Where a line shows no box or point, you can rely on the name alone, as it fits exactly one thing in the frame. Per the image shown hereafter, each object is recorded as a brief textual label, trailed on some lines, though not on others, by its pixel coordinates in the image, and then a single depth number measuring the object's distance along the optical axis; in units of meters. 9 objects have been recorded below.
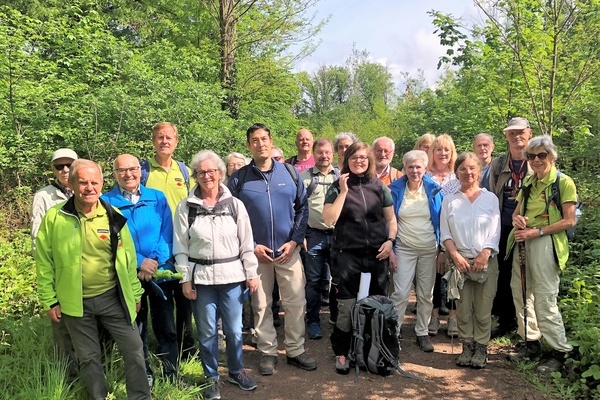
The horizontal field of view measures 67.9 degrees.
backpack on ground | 4.18
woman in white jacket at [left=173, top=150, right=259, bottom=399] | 3.71
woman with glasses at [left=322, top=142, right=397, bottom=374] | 4.32
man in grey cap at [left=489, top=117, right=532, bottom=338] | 4.78
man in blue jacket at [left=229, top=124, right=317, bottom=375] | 4.24
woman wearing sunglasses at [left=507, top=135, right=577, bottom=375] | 4.11
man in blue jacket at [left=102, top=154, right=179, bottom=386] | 3.69
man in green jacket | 3.17
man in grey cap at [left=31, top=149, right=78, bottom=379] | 3.58
